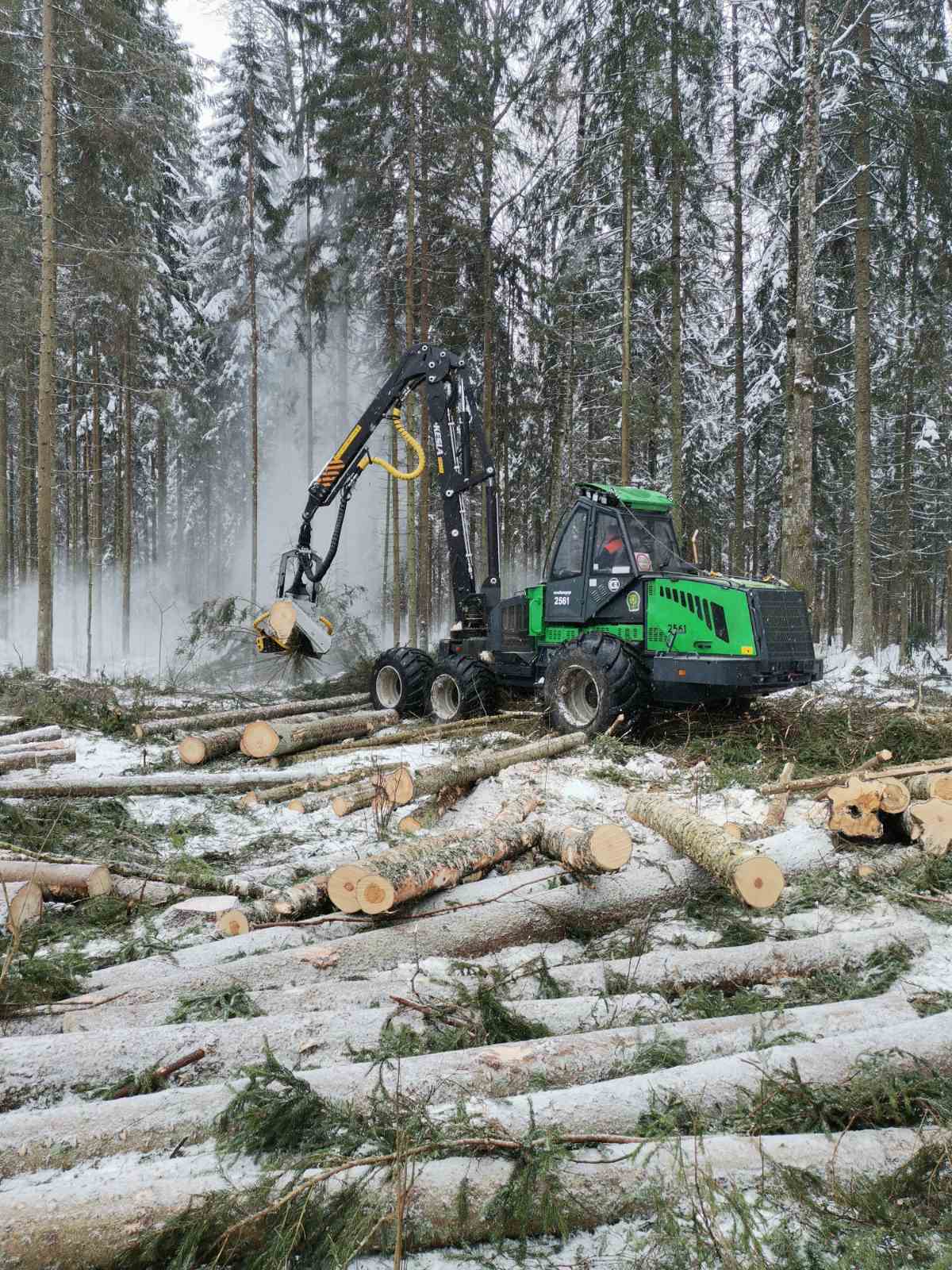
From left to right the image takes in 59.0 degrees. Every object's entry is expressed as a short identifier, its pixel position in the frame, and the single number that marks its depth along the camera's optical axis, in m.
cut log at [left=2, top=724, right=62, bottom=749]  8.24
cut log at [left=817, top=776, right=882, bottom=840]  4.65
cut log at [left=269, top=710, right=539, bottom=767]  8.54
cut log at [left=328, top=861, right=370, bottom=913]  3.77
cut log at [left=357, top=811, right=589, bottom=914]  3.73
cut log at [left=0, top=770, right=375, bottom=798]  6.54
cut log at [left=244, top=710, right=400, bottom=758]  8.13
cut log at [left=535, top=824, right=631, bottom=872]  3.97
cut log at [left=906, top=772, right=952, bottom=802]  4.94
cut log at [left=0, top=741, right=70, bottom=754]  7.95
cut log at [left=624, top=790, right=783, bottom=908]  3.75
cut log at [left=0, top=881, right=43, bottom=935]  3.84
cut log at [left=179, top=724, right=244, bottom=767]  8.09
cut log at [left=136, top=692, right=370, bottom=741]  9.37
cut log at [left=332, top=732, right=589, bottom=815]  6.32
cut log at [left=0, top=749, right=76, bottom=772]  7.60
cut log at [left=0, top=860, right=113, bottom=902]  4.40
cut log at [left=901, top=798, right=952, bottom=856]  4.46
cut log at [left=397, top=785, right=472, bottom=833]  5.74
